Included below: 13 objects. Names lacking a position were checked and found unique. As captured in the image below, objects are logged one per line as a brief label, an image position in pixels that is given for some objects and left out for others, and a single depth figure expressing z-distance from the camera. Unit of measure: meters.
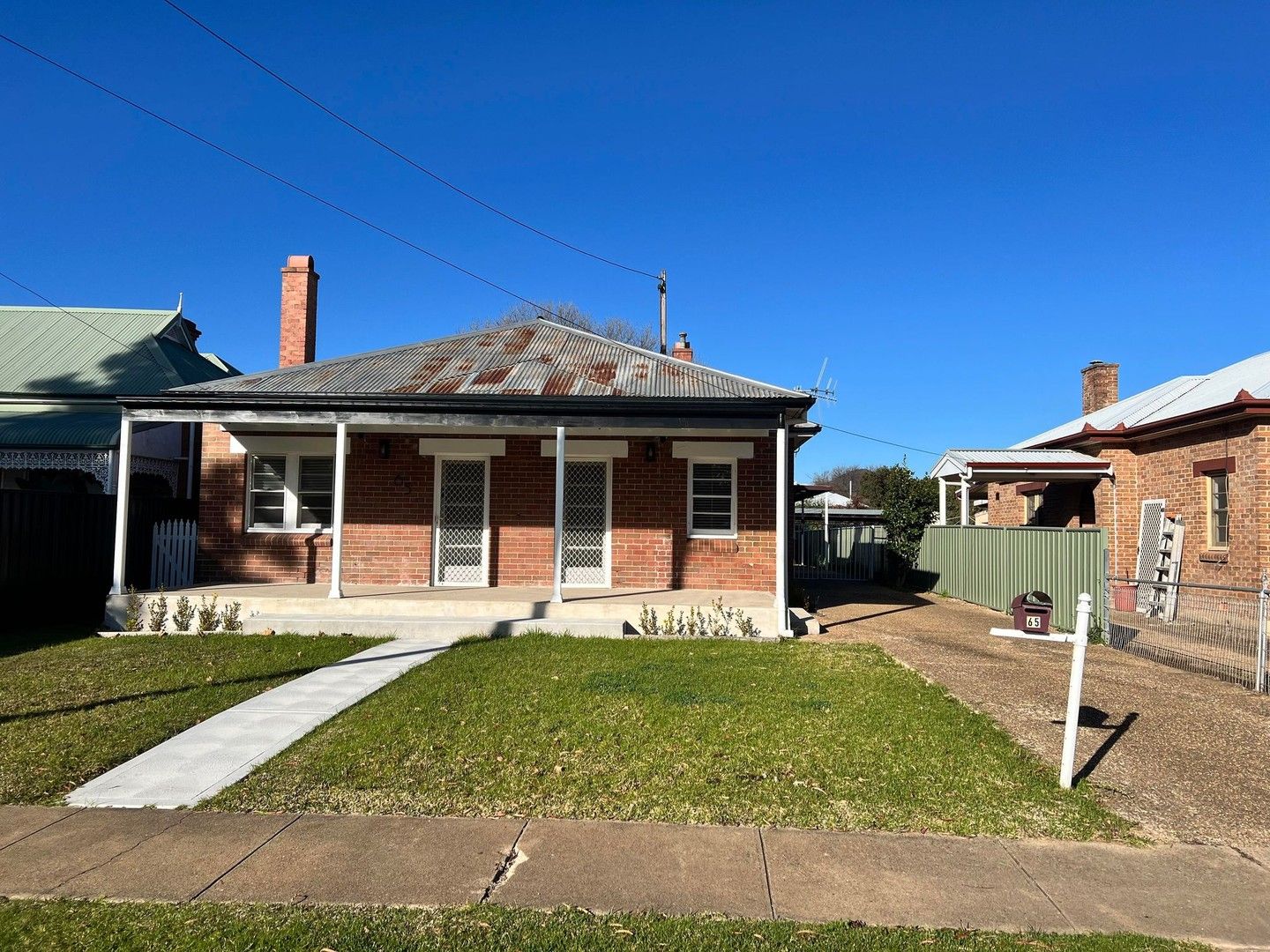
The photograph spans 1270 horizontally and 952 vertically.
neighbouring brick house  13.06
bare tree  43.11
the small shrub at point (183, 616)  11.03
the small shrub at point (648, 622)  10.98
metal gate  23.91
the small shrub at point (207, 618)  10.88
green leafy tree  20.91
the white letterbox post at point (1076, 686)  5.31
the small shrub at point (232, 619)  10.88
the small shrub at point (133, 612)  11.06
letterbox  6.36
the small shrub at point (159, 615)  10.96
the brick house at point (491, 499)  13.25
